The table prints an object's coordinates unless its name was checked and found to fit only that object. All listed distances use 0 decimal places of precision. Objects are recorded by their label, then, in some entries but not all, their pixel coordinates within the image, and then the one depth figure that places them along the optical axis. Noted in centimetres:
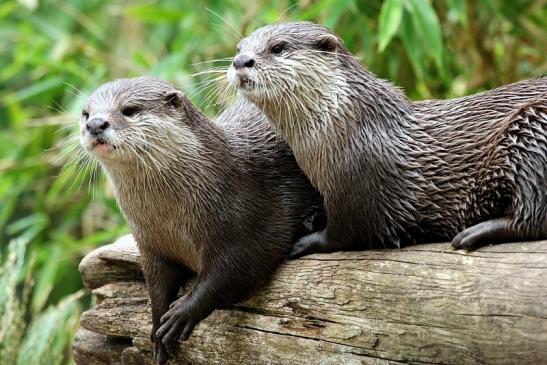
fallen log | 352
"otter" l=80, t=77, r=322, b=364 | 422
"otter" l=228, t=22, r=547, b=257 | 402
